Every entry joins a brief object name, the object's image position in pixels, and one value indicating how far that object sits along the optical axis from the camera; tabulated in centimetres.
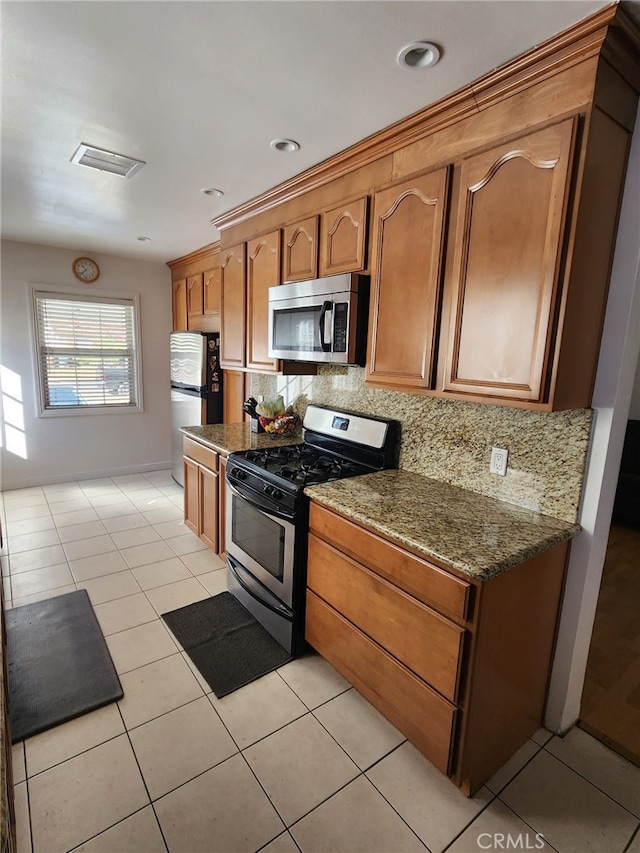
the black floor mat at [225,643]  208
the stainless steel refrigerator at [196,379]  406
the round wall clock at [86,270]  451
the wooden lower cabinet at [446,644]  142
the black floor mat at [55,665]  184
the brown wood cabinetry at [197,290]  414
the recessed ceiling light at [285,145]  203
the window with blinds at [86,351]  450
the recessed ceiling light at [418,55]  137
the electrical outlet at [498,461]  188
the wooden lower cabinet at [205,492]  290
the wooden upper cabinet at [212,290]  409
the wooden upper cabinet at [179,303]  476
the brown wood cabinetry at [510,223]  135
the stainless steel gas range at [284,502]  209
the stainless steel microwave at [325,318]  212
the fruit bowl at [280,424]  302
